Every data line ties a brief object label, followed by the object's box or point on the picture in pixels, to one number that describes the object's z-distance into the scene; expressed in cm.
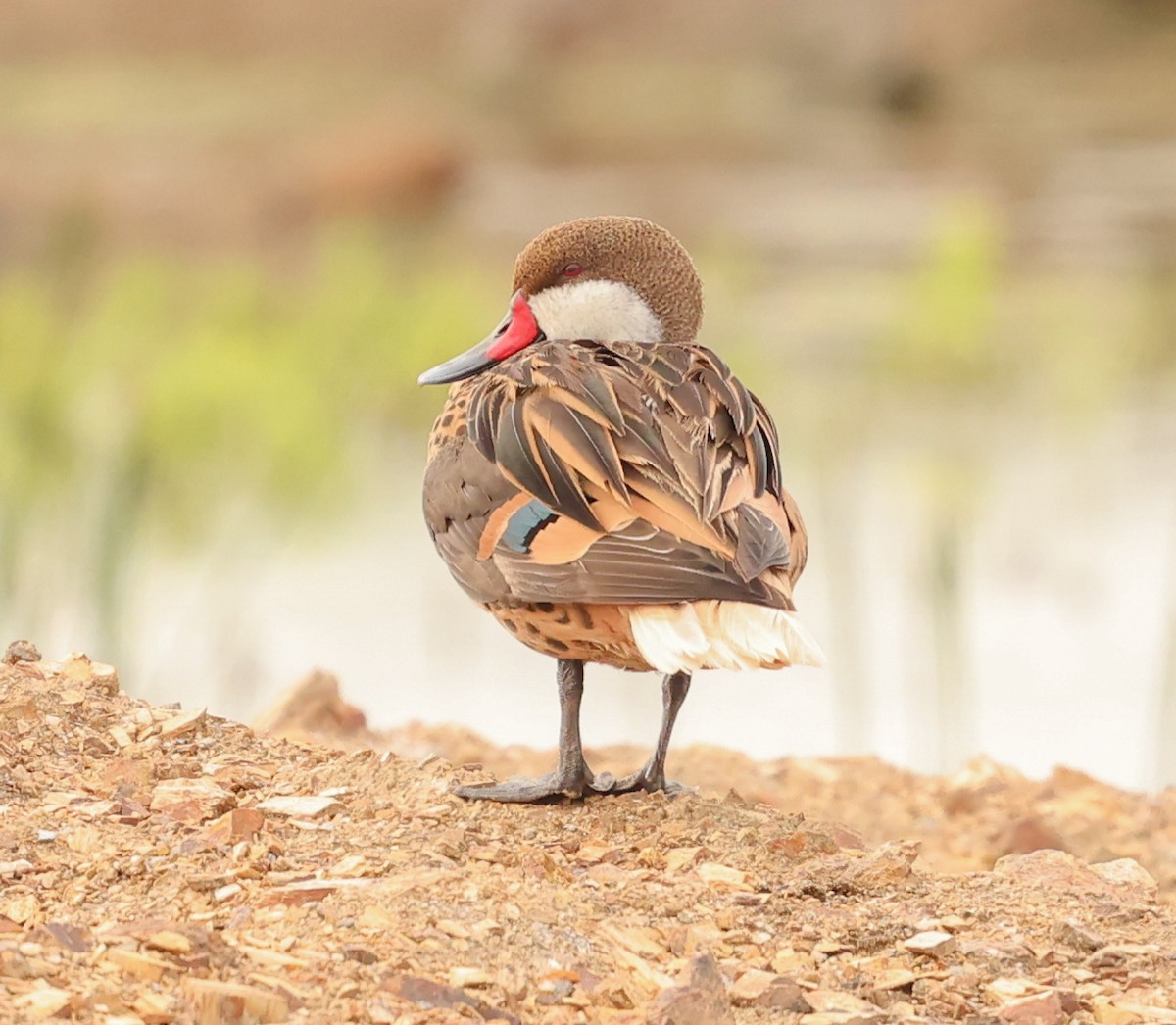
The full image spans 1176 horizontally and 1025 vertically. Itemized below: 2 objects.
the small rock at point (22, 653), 788
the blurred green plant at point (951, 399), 1510
